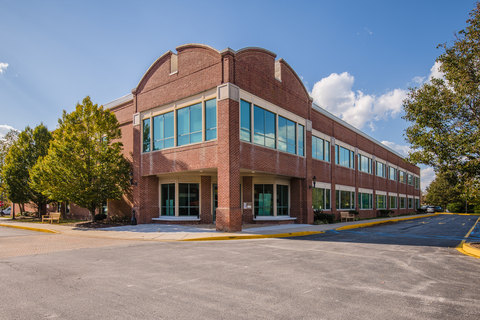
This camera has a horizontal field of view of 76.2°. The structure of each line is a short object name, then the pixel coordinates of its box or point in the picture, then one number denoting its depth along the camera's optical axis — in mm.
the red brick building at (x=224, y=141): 16953
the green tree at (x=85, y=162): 20016
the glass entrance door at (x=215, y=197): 20891
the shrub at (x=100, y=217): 23017
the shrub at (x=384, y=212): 37406
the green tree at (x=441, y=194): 65312
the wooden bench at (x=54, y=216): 23422
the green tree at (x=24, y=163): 28219
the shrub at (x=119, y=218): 22791
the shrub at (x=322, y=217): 23669
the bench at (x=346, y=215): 27141
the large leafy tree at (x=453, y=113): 11750
